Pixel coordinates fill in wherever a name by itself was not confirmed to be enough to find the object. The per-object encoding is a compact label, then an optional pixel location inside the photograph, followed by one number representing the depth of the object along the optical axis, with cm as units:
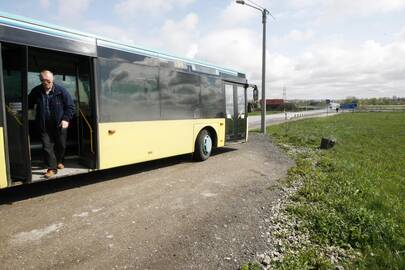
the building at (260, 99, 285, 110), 8853
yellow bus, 539
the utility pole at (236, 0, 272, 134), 1850
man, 600
